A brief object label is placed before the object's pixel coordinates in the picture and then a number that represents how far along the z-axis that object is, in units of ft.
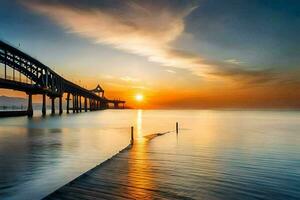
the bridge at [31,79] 312.50
